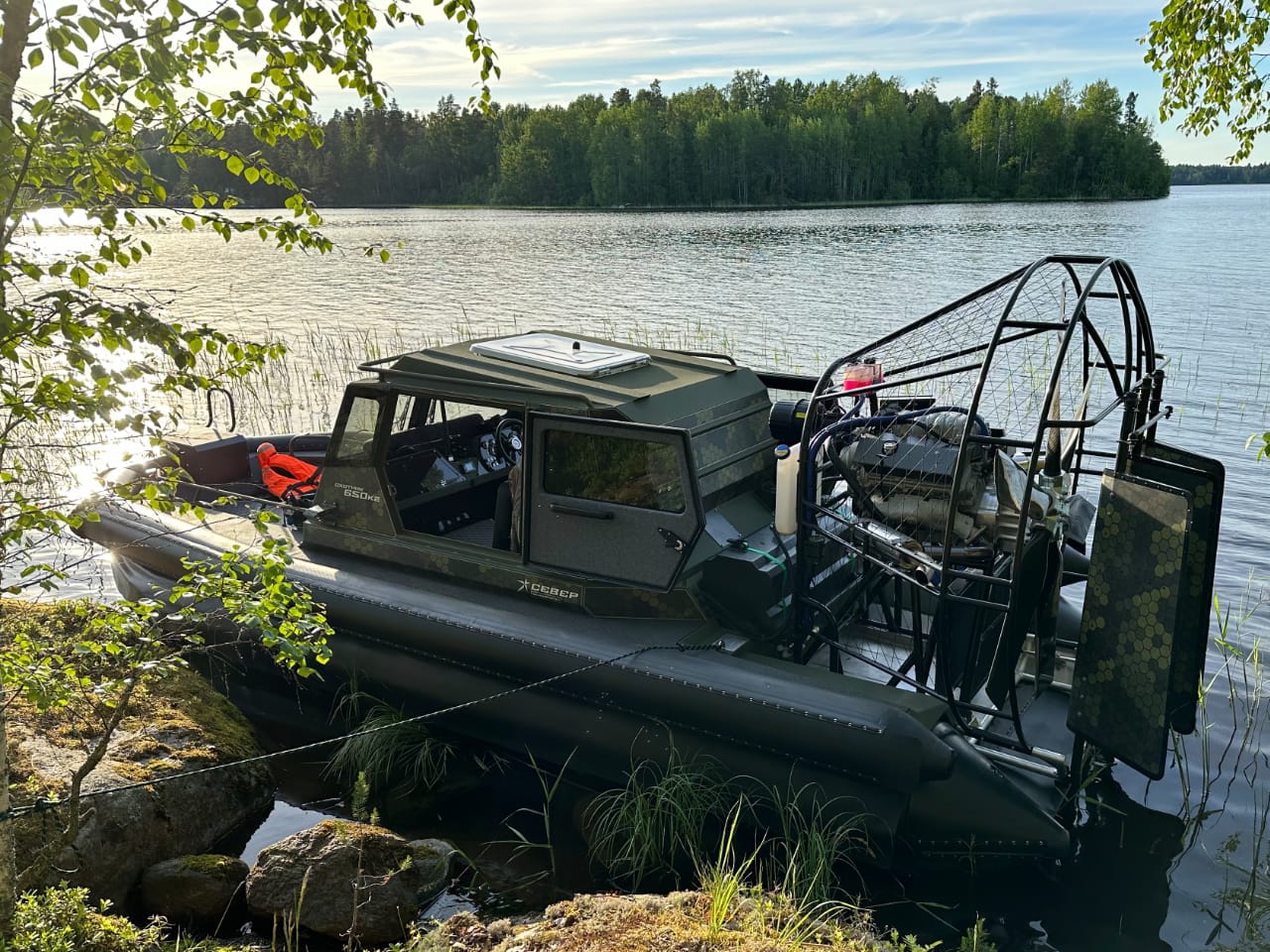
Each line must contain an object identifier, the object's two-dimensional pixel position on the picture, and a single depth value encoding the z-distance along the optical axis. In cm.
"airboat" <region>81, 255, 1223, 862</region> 468
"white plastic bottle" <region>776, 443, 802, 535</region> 563
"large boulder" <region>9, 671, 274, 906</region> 480
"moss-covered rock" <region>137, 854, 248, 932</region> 482
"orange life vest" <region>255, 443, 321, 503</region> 779
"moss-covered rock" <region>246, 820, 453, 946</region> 464
